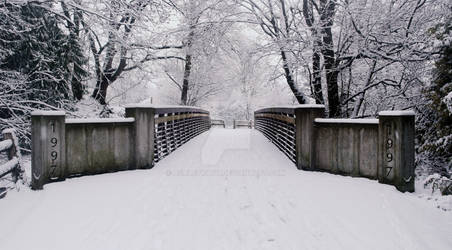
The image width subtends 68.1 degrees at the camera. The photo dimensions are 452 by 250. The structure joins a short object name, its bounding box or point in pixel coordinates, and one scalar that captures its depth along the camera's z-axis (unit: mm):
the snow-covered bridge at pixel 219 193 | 3389
